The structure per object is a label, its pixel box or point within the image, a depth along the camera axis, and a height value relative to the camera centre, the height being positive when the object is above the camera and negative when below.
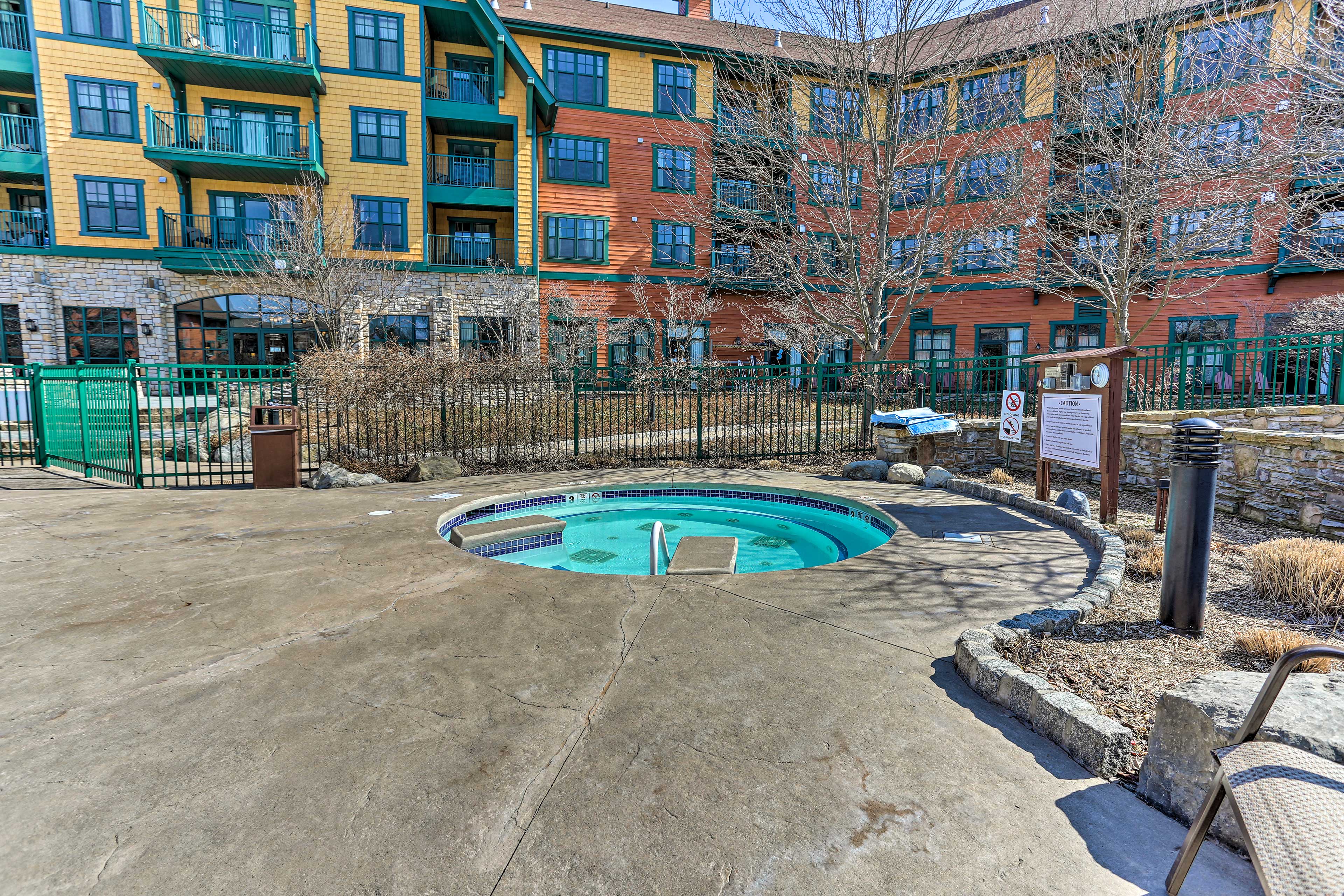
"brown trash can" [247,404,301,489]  9.18 -1.04
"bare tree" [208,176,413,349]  17.62 +3.74
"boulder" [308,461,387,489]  9.41 -1.48
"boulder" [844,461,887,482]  10.09 -1.43
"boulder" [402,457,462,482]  10.08 -1.44
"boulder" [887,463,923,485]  9.65 -1.42
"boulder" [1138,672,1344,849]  2.13 -1.21
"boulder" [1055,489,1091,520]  6.84 -1.34
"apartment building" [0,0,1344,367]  20.70 +7.65
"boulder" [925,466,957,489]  9.23 -1.41
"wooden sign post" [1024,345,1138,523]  6.57 -0.35
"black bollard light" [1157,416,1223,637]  3.73 -0.84
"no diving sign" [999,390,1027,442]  9.13 -0.48
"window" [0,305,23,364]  20.52 +1.56
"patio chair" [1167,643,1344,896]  1.38 -1.07
